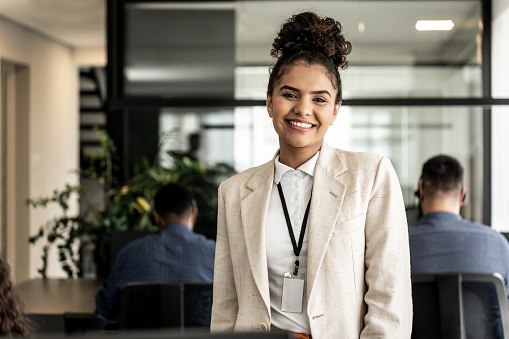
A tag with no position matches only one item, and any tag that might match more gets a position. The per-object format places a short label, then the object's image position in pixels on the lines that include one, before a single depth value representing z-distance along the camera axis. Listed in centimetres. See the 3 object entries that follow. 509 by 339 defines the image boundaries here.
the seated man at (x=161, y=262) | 284
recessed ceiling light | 484
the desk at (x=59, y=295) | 293
